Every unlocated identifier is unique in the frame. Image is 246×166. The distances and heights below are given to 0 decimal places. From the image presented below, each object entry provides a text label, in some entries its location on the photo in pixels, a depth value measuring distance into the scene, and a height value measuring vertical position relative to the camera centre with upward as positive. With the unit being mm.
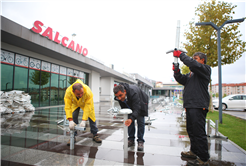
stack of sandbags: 8438 -775
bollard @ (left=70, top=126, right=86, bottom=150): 3290 -1095
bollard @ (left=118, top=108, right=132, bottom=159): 2783 -946
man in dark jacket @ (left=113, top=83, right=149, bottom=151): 3018 -271
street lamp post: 6723 +1724
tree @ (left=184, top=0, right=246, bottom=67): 10047 +3834
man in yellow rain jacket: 3223 -319
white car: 14237 -880
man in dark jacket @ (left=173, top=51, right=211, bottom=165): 2527 -178
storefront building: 9544 +2428
